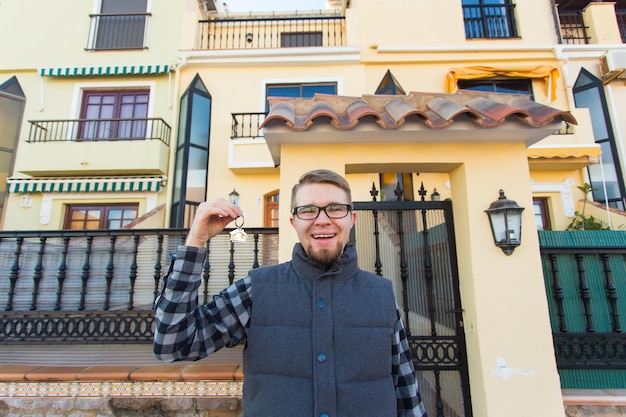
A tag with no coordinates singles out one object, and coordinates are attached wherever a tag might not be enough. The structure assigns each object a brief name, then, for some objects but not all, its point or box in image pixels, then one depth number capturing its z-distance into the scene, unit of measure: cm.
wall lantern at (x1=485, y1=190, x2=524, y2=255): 252
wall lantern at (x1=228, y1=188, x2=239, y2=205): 802
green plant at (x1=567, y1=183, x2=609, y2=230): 712
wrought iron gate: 269
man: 124
